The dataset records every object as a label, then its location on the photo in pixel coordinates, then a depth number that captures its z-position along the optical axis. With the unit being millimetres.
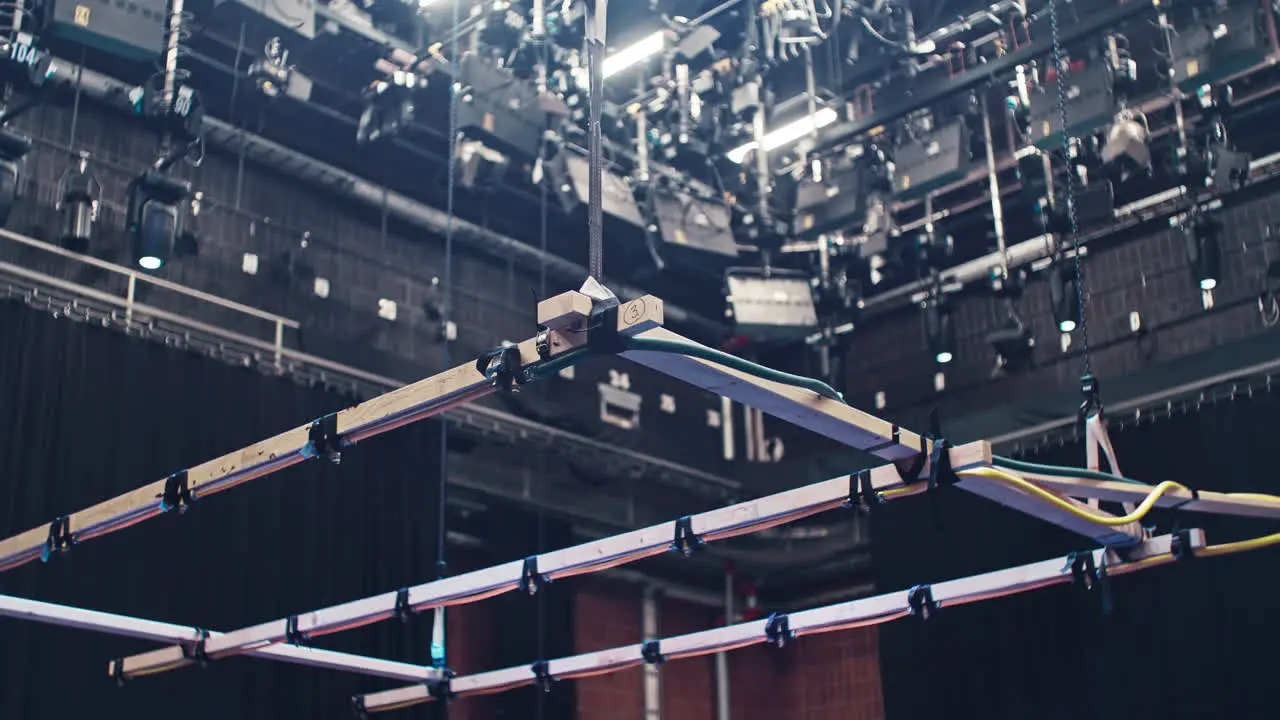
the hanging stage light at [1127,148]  8547
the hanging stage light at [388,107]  8531
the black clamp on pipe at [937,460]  3502
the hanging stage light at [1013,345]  9477
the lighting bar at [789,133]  10500
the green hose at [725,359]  2932
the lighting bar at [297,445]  3066
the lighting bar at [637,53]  9242
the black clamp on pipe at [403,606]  4852
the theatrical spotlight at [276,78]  7973
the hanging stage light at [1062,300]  8906
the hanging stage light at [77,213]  7320
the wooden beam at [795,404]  3023
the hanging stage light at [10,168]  6828
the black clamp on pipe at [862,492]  3689
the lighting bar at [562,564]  3773
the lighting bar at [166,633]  4477
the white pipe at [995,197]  9523
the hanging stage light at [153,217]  7258
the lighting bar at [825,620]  4309
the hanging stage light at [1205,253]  8570
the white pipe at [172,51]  7289
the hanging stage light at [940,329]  9695
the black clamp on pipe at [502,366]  3074
